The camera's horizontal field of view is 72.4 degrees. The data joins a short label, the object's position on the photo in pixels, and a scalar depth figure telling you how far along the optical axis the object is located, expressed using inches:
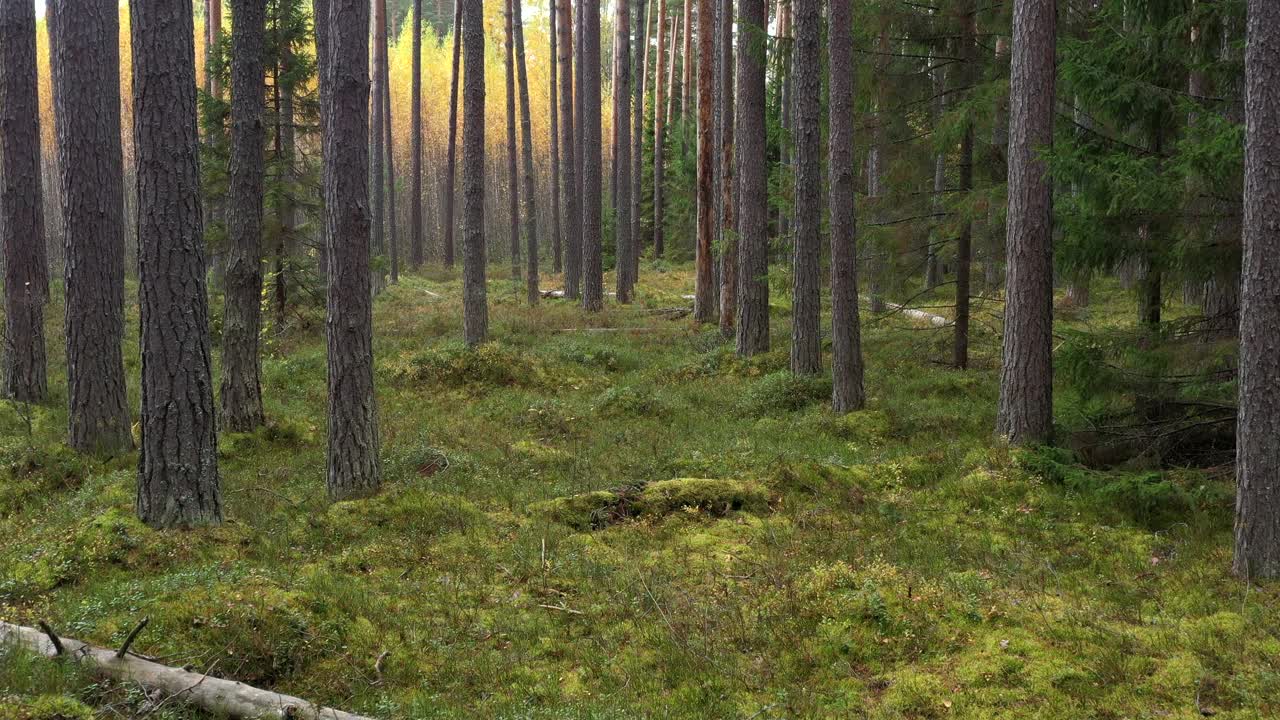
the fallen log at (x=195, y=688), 182.4
